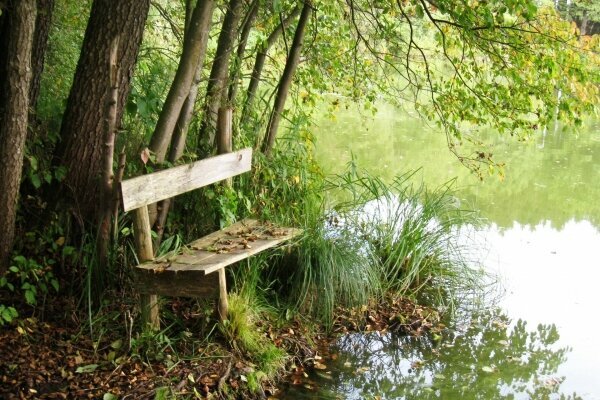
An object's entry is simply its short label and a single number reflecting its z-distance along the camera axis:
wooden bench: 3.80
